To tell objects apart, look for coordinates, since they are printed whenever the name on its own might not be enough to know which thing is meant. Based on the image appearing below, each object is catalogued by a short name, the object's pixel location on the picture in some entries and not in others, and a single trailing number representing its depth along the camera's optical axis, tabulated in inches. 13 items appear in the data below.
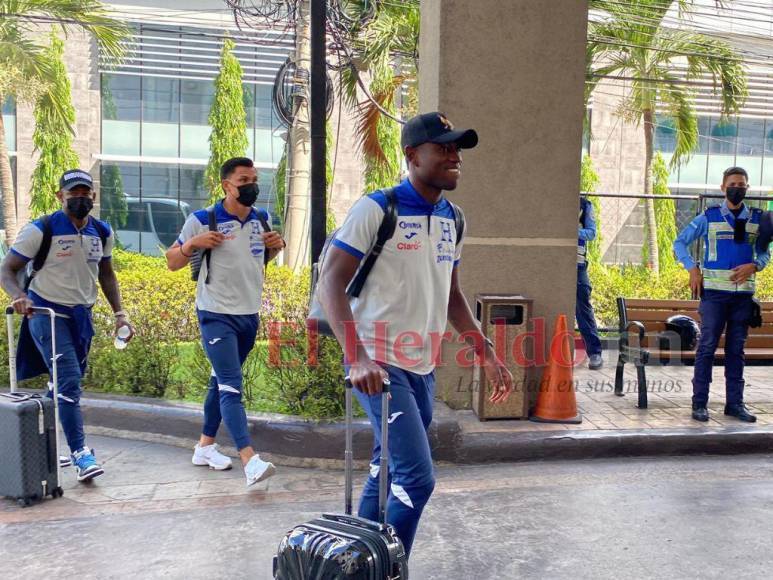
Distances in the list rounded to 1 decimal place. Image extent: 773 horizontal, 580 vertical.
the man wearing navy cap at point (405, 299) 126.9
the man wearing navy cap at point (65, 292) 212.5
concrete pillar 264.2
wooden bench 290.7
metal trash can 256.5
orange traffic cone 257.4
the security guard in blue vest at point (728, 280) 265.6
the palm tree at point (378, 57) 549.3
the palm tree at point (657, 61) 653.9
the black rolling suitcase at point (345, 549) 110.0
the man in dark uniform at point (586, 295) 351.3
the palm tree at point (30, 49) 698.2
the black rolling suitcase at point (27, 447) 190.7
